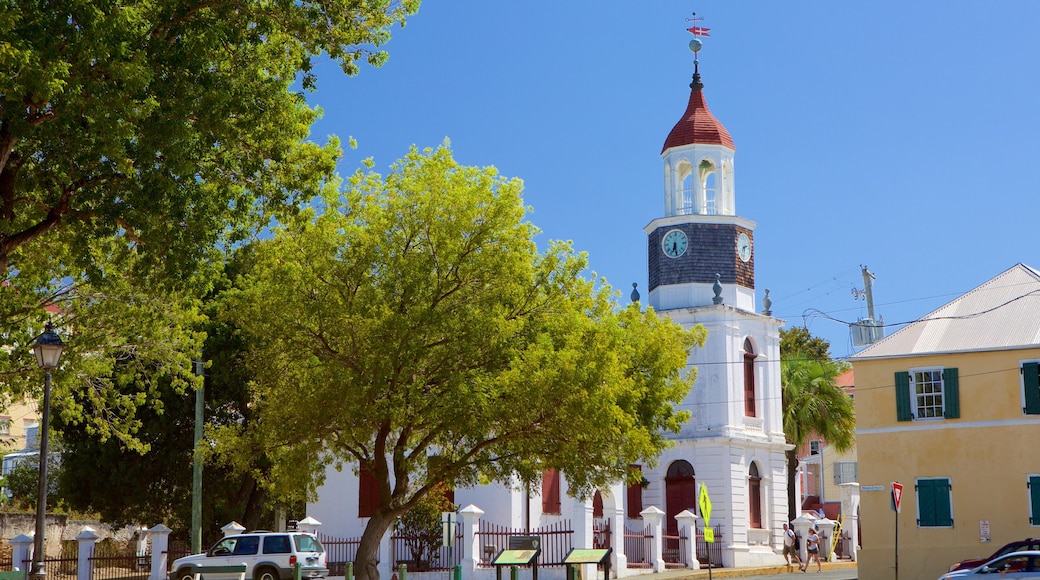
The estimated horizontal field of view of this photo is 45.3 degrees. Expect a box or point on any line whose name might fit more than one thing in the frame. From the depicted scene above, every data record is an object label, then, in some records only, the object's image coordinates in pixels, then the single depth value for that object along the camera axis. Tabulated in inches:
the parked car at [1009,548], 1032.8
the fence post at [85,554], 1268.5
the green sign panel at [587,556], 959.6
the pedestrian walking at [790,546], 1536.7
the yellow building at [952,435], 1280.8
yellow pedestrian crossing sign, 1163.9
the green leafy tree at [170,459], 1456.7
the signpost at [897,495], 1113.7
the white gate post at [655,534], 1428.4
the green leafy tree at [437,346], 956.0
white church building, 1815.9
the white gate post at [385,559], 1312.7
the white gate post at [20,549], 1268.5
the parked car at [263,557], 1152.2
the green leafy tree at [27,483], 1878.7
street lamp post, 756.0
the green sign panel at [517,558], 970.7
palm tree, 1931.6
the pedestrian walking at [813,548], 1498.5
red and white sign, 1113.4
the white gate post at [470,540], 1258.0
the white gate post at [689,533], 1520.7
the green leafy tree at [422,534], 1311.5
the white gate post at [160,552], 1268.5
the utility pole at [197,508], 1219.2
